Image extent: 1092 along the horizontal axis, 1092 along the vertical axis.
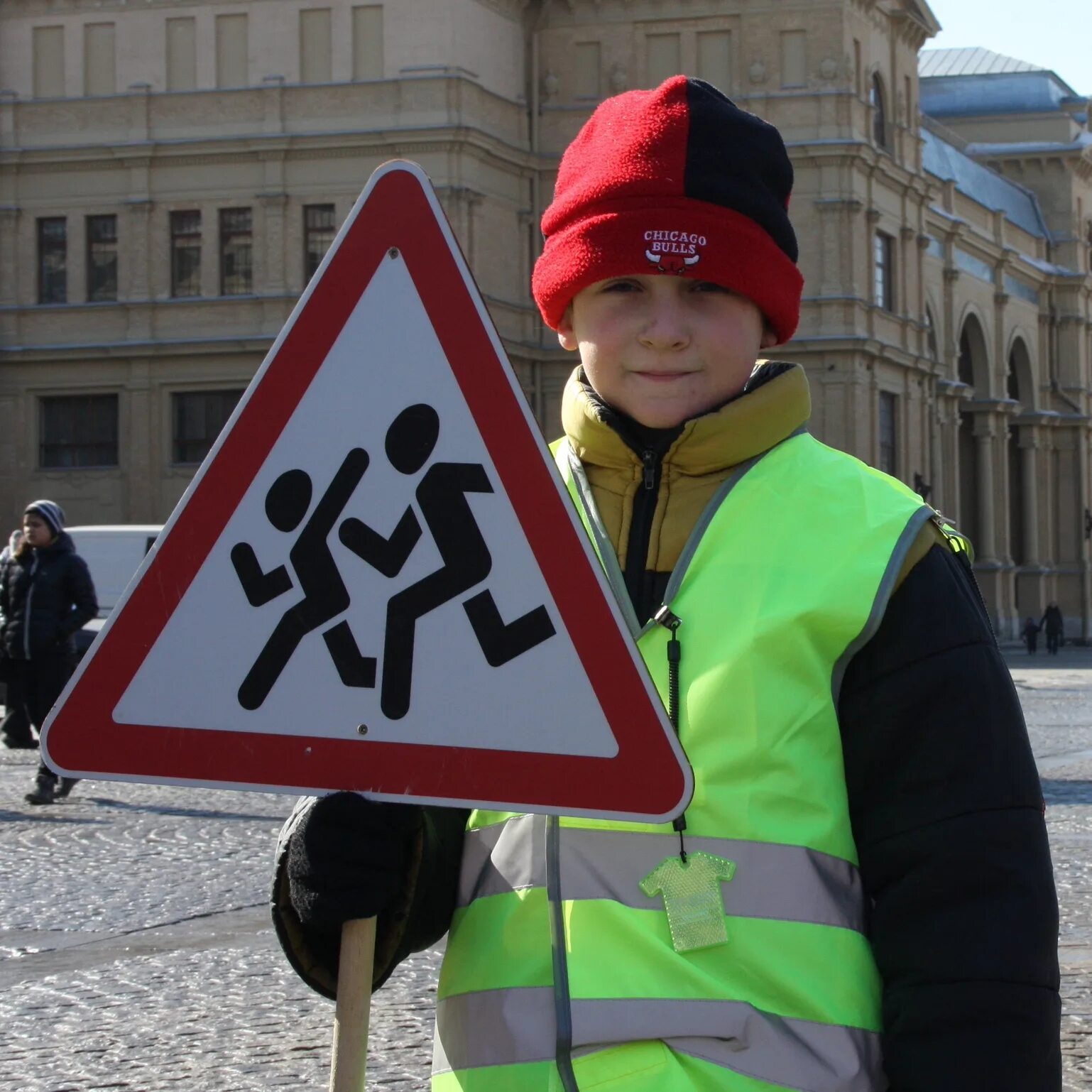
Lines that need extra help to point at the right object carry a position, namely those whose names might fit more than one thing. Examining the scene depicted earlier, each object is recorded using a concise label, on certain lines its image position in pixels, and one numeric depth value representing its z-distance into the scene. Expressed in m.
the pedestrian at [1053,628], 55.44
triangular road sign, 2.05
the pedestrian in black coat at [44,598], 12.66
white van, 21.88
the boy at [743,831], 1.94
